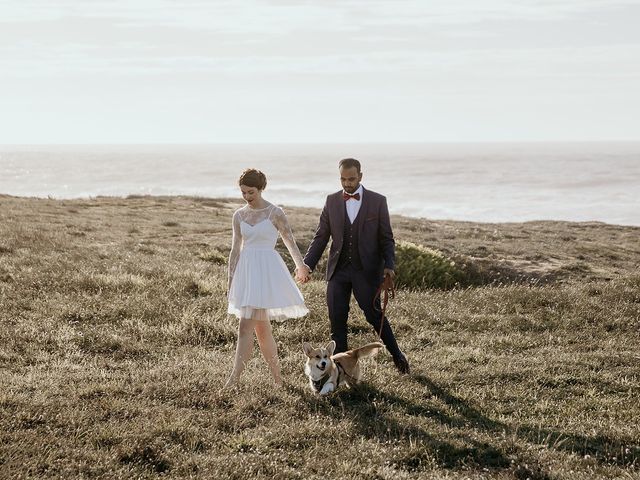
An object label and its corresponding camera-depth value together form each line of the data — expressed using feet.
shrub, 58.65
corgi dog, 27.30
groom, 29.45
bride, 28.02
